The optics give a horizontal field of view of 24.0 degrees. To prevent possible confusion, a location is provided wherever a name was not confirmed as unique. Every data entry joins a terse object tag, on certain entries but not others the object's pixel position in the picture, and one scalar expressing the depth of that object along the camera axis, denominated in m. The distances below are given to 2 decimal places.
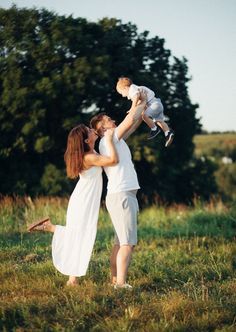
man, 5.09
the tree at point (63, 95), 21.72
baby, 5.86
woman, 5.30
